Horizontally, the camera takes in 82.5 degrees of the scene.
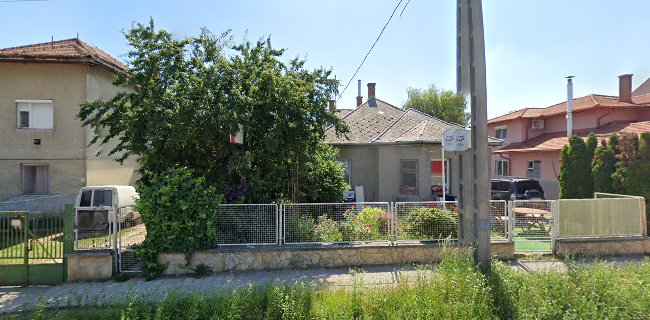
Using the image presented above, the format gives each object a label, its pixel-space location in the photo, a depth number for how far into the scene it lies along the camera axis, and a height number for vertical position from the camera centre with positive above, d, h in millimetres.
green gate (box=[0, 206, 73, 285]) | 7121 -1369
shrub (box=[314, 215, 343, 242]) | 8219 -1324
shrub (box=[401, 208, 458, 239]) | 8305 -1210
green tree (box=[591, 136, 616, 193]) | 10167 -5
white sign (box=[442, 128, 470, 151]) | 6590 +537
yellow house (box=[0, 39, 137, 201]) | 14086 +1967
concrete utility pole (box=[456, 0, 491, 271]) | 6148 +801
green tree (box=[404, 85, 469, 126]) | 35219 +6178
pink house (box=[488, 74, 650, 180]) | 21484 +2704
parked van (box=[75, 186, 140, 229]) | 7445 -806
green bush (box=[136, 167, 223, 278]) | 7500 -907
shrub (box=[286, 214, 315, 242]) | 8148 -1325
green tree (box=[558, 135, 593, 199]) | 11227 -118
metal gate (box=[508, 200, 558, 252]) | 8289 -1245
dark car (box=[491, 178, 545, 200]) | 15500 -896
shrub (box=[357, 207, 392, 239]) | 8367 -1129
